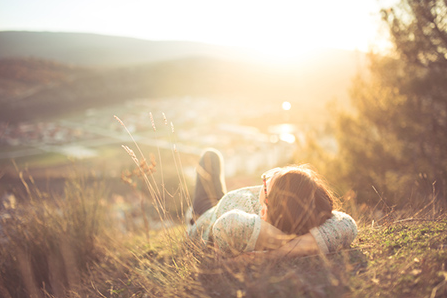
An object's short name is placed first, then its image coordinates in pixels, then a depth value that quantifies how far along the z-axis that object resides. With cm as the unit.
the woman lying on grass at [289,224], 108
